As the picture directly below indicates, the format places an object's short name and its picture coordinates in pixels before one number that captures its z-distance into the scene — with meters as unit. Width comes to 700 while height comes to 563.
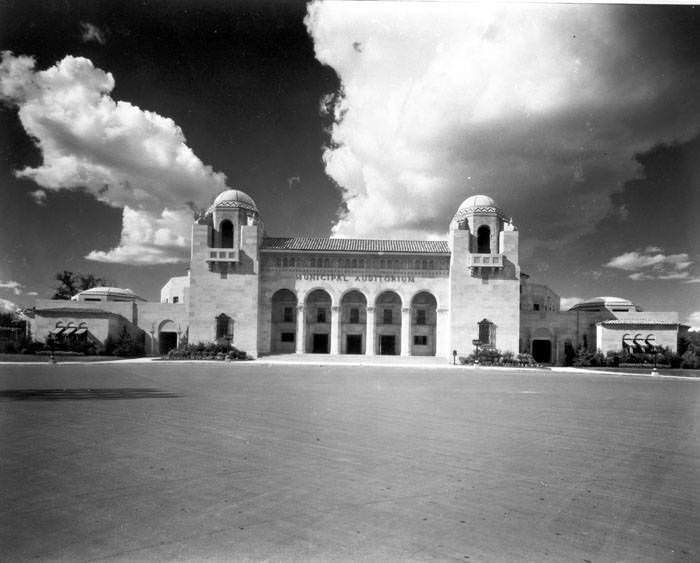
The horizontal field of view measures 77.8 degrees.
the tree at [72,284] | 55.44
